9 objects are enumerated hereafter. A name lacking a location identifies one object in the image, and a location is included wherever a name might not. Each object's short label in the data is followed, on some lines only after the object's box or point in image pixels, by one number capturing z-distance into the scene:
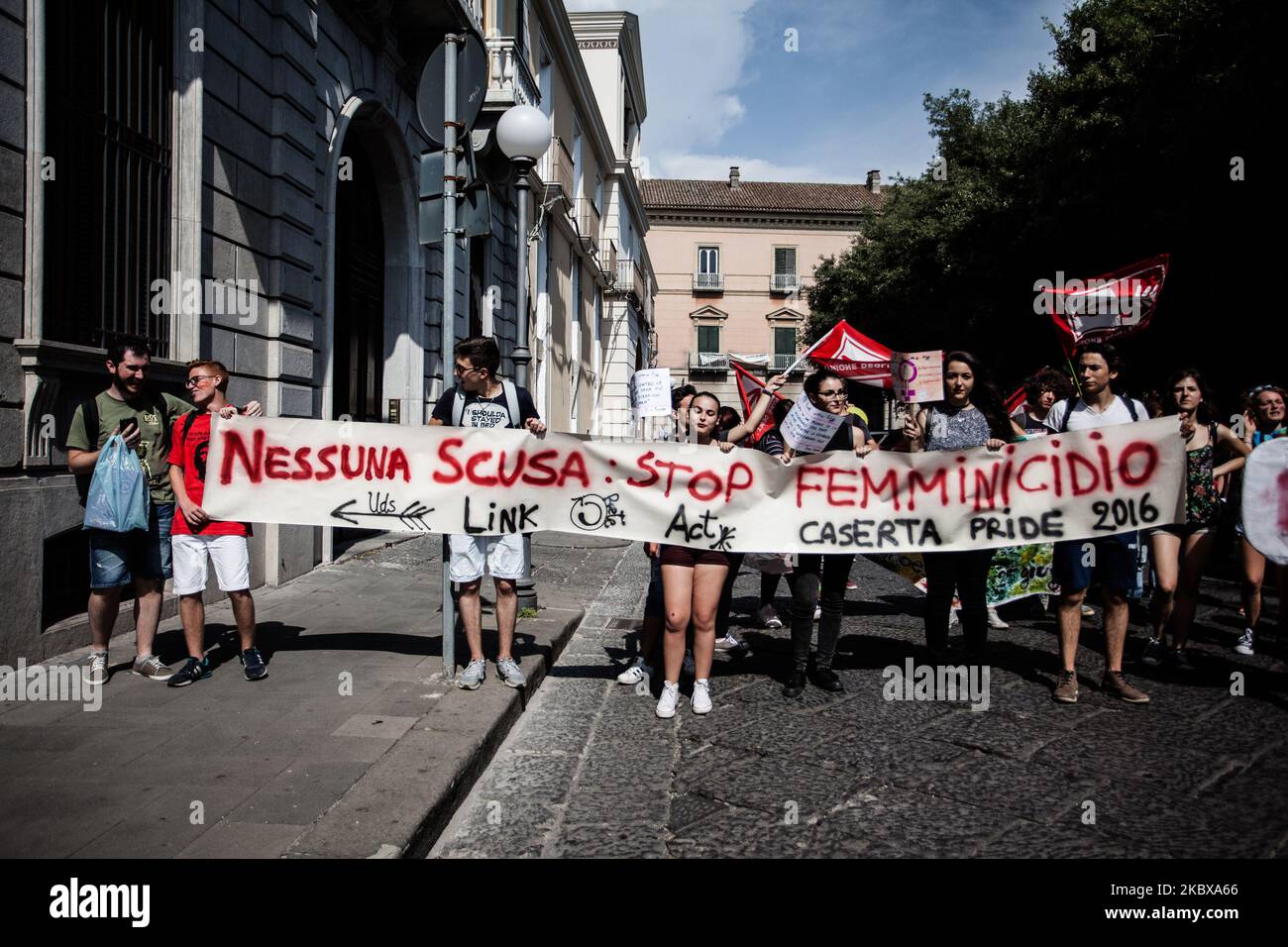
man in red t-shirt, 5.06
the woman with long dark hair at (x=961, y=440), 5.41
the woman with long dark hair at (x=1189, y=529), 5.84
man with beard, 4.90
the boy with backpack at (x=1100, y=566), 5.15
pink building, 57.59
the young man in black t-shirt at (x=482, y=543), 5.14
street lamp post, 7.36
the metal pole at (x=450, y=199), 5.52
